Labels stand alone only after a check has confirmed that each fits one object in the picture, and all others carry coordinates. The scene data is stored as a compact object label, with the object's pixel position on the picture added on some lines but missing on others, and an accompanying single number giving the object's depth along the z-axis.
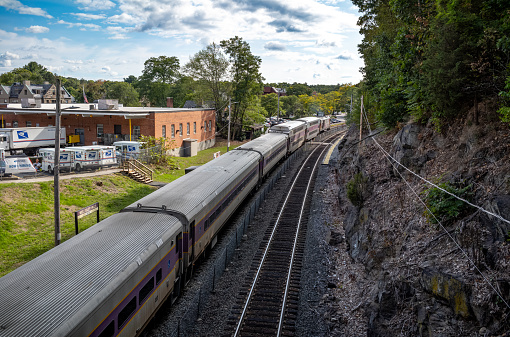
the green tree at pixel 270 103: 88.12
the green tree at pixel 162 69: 89.62
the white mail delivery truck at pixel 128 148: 31.48
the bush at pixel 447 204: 10.12
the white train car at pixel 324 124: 61.78
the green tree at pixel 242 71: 55.91
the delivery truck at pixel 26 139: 31.84
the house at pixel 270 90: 131.51
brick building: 37.69
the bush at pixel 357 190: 18.09
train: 6.91
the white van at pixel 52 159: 26.05
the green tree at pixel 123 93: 93.75
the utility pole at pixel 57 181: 13.44
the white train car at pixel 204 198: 13.27
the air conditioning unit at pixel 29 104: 42.25
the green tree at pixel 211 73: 56.84
